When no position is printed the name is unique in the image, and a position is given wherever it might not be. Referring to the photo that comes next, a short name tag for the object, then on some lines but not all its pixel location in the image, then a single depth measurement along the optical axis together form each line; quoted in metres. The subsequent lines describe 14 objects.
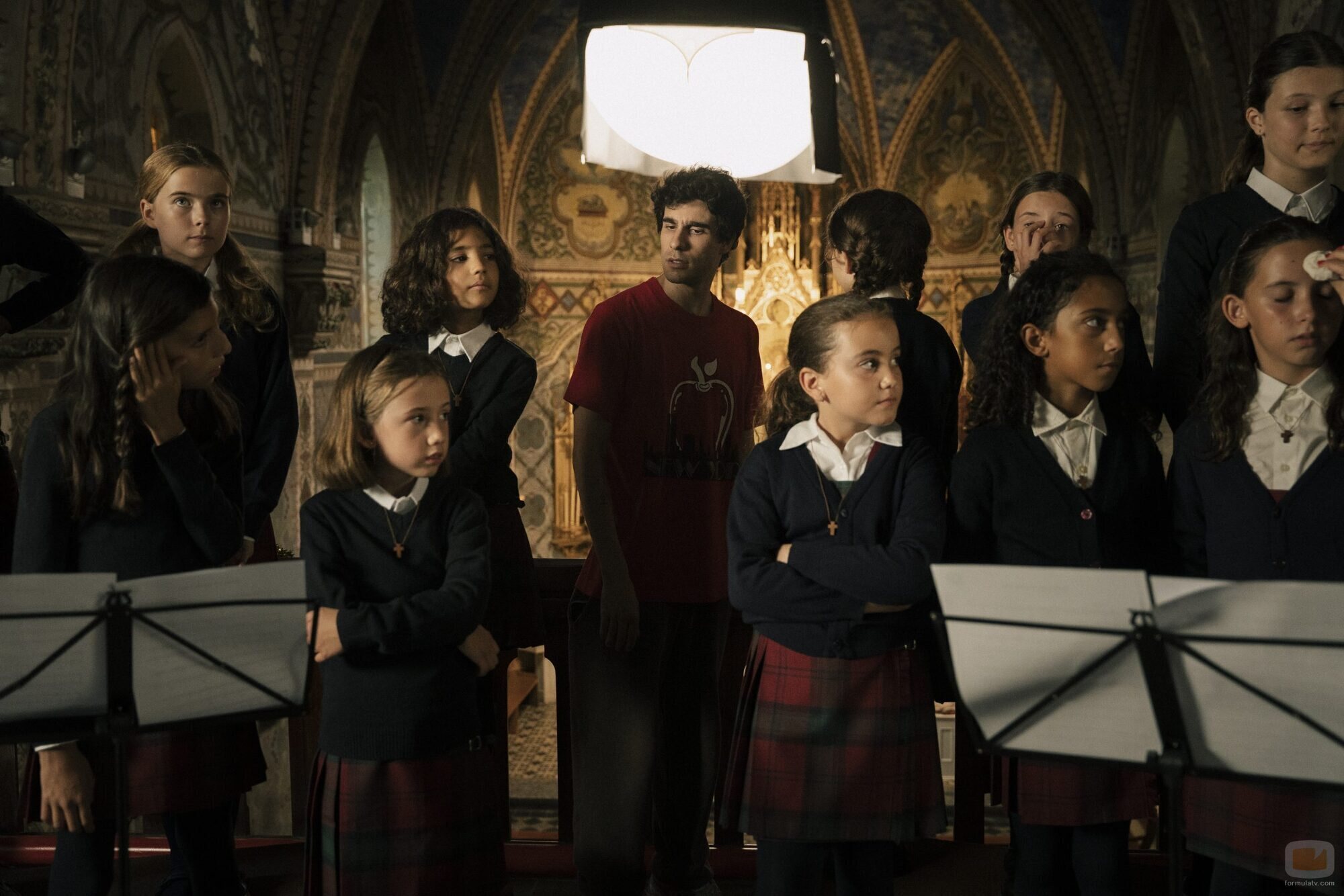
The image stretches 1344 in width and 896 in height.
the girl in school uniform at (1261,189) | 2.76
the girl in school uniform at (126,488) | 2.44
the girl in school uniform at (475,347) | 3.02
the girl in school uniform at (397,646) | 2.48
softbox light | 2.54
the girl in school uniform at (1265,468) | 2.41
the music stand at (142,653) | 2.06
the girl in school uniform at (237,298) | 3.17
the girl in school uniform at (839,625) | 2.50
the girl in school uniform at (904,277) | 2.86
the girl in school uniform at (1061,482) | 2.51
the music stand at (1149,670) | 1.84
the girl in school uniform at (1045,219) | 3.25
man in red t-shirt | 2.94
